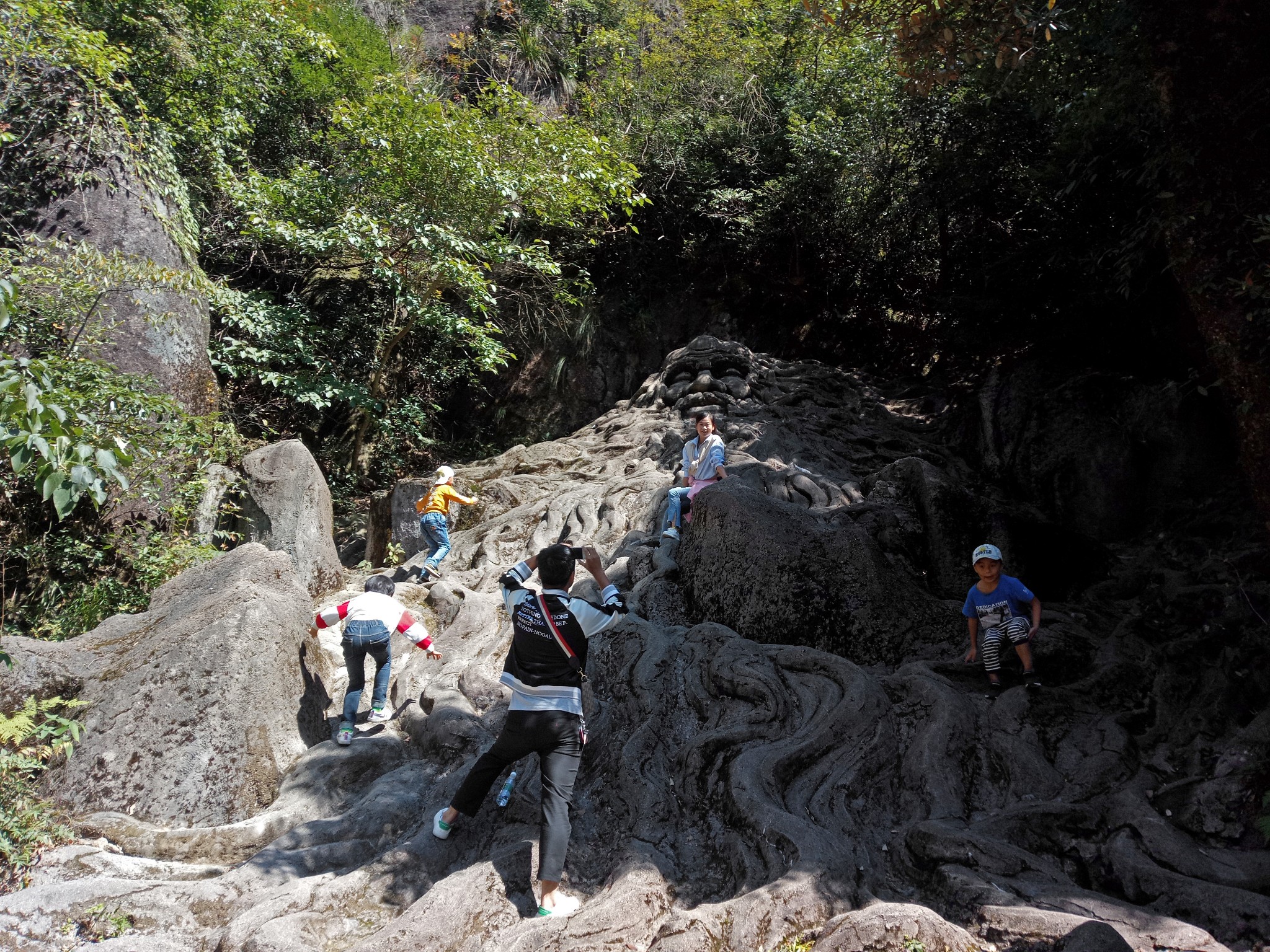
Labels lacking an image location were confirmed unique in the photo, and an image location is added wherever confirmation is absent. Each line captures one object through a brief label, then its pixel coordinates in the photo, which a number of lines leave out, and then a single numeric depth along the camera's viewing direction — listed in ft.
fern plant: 14.74
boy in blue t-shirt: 18.02
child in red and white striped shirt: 19.39
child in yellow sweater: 29.66
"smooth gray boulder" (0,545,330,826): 17.10
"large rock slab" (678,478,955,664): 20.59
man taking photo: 13.10
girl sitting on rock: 26.40
